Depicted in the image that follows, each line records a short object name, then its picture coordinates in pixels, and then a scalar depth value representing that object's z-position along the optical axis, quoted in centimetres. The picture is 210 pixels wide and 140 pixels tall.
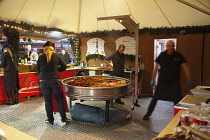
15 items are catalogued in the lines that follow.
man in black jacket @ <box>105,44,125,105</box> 459
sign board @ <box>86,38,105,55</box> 771
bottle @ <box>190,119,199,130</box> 125
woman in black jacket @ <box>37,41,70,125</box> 346
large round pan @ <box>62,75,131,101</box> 311
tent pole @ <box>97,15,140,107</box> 337
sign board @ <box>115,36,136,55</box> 680
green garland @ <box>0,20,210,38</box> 532
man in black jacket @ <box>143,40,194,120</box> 328
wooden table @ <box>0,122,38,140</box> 160
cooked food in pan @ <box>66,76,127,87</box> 347
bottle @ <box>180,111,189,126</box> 132
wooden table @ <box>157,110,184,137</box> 129
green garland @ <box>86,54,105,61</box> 782
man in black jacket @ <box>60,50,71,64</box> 810
